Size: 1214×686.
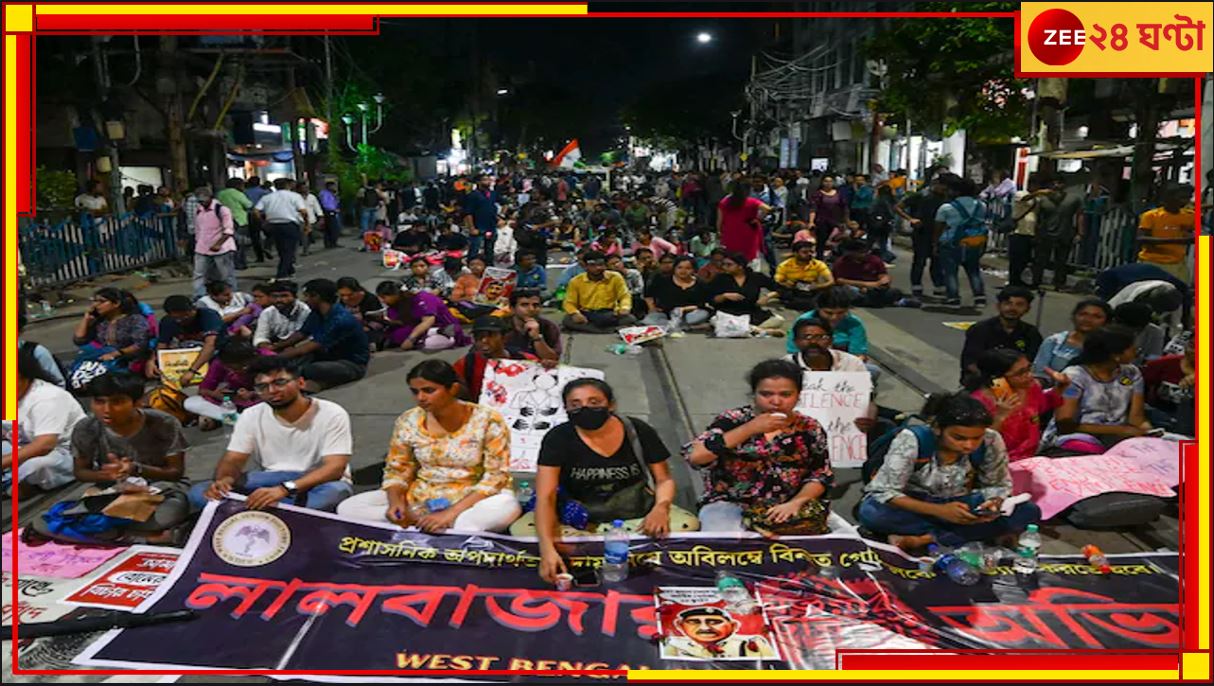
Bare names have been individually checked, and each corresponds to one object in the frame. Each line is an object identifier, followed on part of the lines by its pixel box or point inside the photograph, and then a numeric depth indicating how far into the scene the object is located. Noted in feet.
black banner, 11.57
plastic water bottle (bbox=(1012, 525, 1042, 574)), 13.80
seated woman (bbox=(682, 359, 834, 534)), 14.19
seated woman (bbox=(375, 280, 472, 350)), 31.04
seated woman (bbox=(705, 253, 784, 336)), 33.78
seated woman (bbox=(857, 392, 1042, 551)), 14.44
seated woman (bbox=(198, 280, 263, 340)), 28.45
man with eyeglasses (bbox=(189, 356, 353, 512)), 15.49
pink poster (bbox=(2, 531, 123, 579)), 14.12
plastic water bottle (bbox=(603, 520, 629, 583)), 13.34
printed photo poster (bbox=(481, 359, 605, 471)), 20.36
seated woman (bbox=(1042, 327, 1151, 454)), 18.29
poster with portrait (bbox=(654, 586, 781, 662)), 11.54
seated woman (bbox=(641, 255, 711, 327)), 34.06
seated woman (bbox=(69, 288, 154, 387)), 25.48
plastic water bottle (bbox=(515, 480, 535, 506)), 17.10
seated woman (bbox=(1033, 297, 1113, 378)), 19.58
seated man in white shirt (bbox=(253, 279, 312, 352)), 26.45
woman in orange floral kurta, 14.80
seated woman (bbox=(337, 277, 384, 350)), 30.20
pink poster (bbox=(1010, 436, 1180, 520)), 16.29
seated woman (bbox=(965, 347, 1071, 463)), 16.99
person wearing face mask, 14.15
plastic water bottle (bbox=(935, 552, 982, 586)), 13.44
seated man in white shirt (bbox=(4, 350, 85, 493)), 17.43
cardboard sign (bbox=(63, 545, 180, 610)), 13.00
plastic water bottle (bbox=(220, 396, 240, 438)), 22.64
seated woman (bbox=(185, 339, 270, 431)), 22.71
